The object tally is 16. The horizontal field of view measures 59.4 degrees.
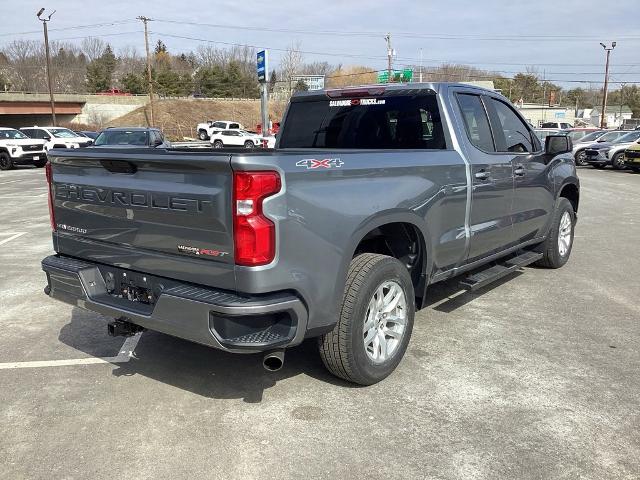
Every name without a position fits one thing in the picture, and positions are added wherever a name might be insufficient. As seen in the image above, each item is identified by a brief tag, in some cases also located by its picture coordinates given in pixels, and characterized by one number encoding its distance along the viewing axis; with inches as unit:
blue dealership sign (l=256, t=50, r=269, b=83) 949.2
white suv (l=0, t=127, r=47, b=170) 941.8
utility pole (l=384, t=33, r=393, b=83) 2402.1
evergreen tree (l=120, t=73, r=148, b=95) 3836.1
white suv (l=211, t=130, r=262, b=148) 1845.2
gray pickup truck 115.2
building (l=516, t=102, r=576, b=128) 3201.3
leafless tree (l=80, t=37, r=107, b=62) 4697.3
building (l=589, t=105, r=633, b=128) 3366.1
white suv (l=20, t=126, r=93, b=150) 989.8
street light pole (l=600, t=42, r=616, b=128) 2070.6
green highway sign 2185.4
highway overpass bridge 2679.6
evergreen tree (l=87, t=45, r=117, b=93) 4035.4
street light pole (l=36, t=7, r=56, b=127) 1704.0
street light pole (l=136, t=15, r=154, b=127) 2365.9
